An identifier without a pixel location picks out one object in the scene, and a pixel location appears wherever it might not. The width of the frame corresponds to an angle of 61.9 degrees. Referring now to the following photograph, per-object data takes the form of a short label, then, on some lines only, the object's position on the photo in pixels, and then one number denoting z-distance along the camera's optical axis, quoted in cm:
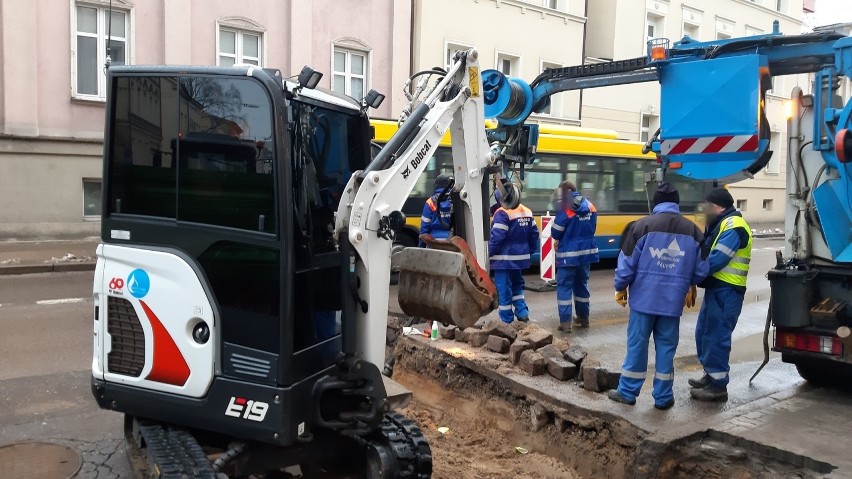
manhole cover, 446
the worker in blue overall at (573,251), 851
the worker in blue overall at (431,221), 798
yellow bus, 1413
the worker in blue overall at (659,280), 521
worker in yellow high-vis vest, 554
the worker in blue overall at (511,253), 832
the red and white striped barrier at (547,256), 1085
